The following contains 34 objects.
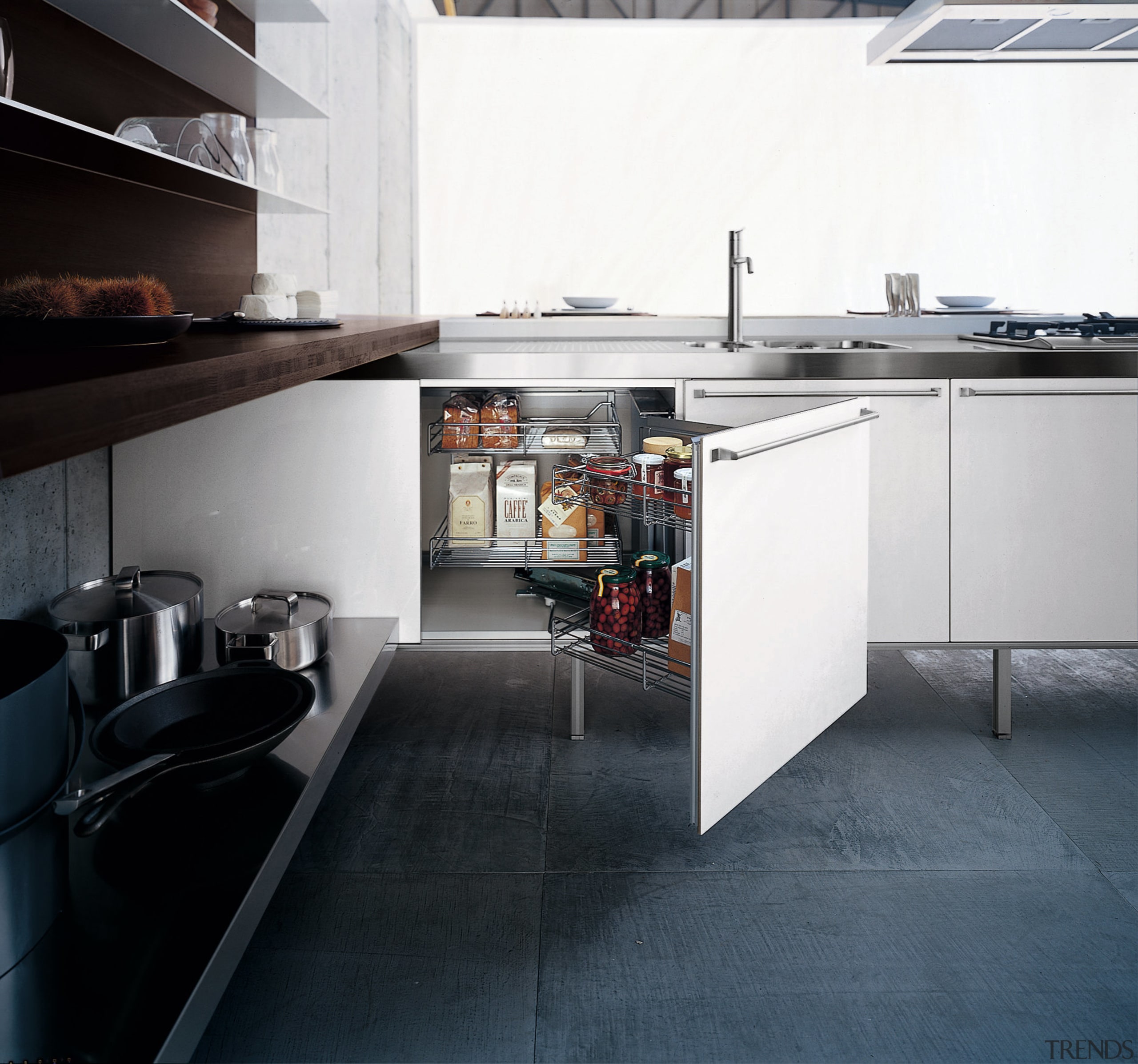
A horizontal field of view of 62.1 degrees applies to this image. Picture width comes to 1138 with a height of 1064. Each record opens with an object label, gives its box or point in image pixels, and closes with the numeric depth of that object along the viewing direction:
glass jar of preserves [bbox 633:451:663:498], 1.99
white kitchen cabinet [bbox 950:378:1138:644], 2.21
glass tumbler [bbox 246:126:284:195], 2.04
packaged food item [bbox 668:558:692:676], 1.91
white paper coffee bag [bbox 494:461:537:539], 2.46
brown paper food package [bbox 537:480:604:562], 2.43
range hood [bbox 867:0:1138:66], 3.29
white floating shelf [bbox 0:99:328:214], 1.30
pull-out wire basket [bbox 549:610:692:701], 1.94
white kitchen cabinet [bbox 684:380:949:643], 2.22
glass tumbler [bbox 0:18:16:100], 1.13
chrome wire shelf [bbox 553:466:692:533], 1.94
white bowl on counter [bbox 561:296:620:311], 4.84
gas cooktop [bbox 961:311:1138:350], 2.32
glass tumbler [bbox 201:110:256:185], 1.88
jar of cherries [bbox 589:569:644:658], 2.06
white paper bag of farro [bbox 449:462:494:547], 2.43
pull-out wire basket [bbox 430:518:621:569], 2.39
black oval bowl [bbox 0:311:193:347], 0.94
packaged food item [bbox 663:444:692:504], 2.02
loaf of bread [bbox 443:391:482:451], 2.34
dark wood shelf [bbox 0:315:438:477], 0.56
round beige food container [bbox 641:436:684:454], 2.12
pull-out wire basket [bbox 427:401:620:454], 2.31
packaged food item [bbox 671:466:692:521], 1.89
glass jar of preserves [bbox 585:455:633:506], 2.14
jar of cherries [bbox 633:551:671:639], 2.07
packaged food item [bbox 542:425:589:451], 2.32
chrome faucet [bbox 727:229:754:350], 2.70
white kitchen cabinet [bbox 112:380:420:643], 2.11
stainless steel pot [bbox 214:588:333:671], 1.77
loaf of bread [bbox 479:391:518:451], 2.34
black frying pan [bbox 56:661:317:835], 1.20
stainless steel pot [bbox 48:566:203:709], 1.61
